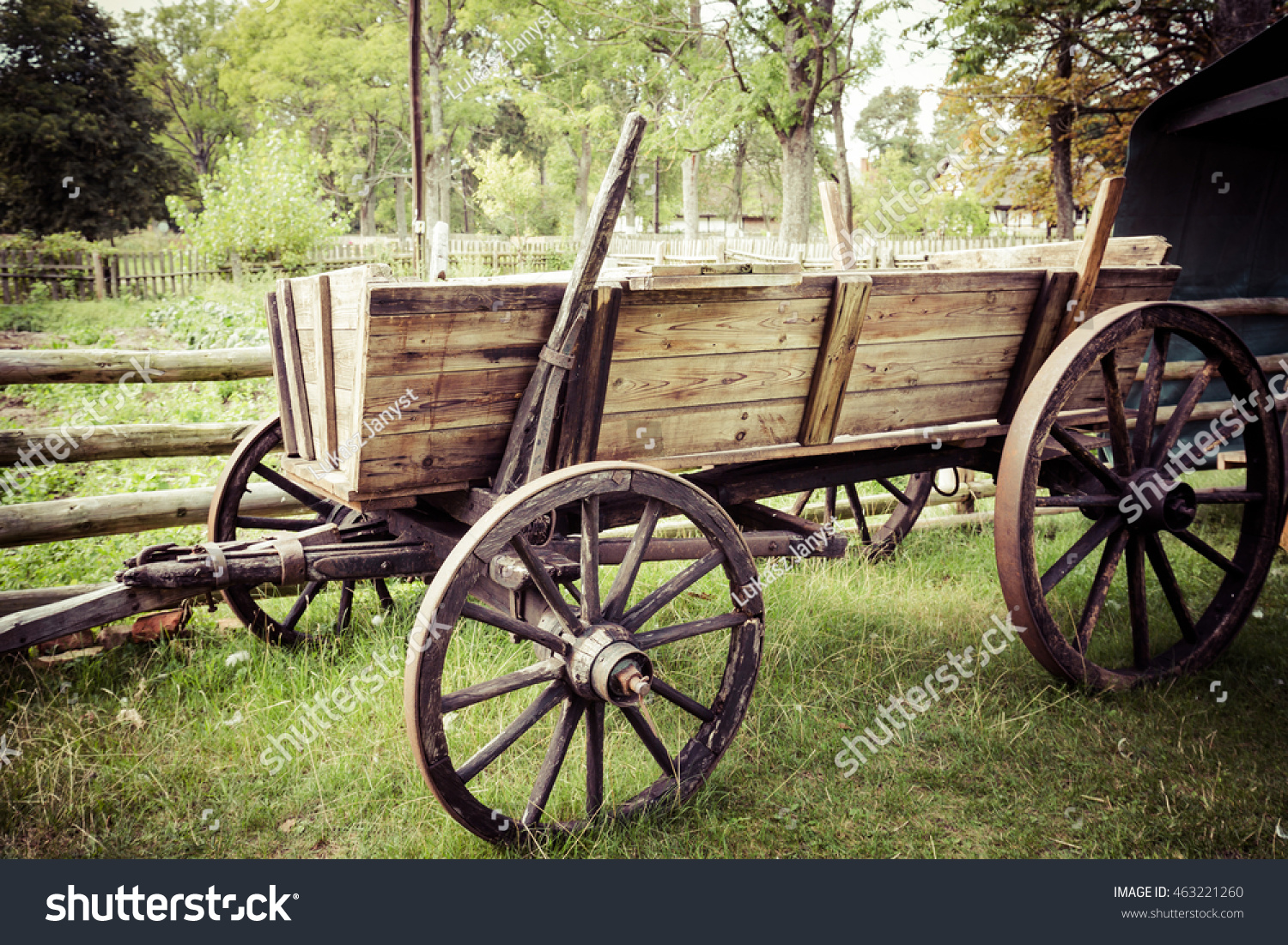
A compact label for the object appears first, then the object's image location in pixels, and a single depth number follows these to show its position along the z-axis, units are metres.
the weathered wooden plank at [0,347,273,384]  3.79
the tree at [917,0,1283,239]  9.50
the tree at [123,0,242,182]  29.38
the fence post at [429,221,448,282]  2.96
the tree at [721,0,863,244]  15.00
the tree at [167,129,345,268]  14.44
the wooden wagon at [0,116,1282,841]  2.30
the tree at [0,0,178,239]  17.98
